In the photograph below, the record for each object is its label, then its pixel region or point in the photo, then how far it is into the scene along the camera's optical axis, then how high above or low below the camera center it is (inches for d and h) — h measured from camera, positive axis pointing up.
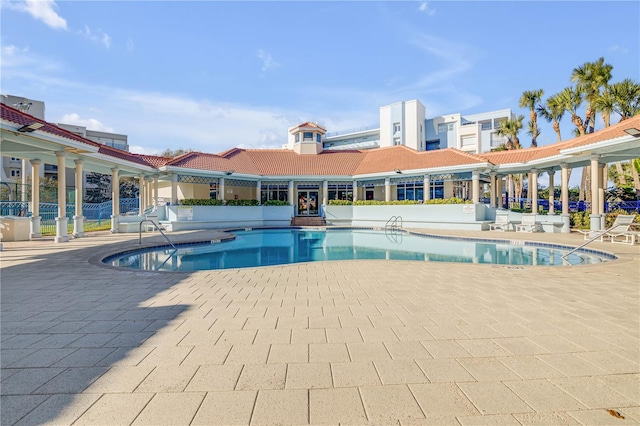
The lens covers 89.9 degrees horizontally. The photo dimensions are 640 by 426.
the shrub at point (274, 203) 931.1 +17.9
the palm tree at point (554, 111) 941.7 +299.6
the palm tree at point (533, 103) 1041.5 +346.7
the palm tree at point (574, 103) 895.1 +297.6
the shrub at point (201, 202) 793.6 +18.6
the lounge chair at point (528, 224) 685.9 -35.5
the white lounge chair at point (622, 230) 486.3 -34.7
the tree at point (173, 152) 1939.0 +351.0
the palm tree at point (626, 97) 768.9 +267.3
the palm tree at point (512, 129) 1149.7 +286.5
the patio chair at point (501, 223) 728.2 -33.4
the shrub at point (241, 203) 867.4 +17.7
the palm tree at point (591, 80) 810.2 +332.8
